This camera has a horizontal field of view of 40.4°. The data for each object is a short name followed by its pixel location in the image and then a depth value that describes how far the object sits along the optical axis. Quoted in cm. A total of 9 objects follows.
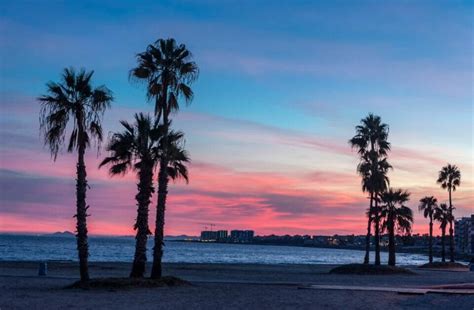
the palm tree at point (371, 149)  5969
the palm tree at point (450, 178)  8988
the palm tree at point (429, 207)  9956
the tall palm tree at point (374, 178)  5900
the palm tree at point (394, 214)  6369
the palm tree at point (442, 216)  9969
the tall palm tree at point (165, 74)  3512
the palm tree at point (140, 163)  3356
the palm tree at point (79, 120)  3175
